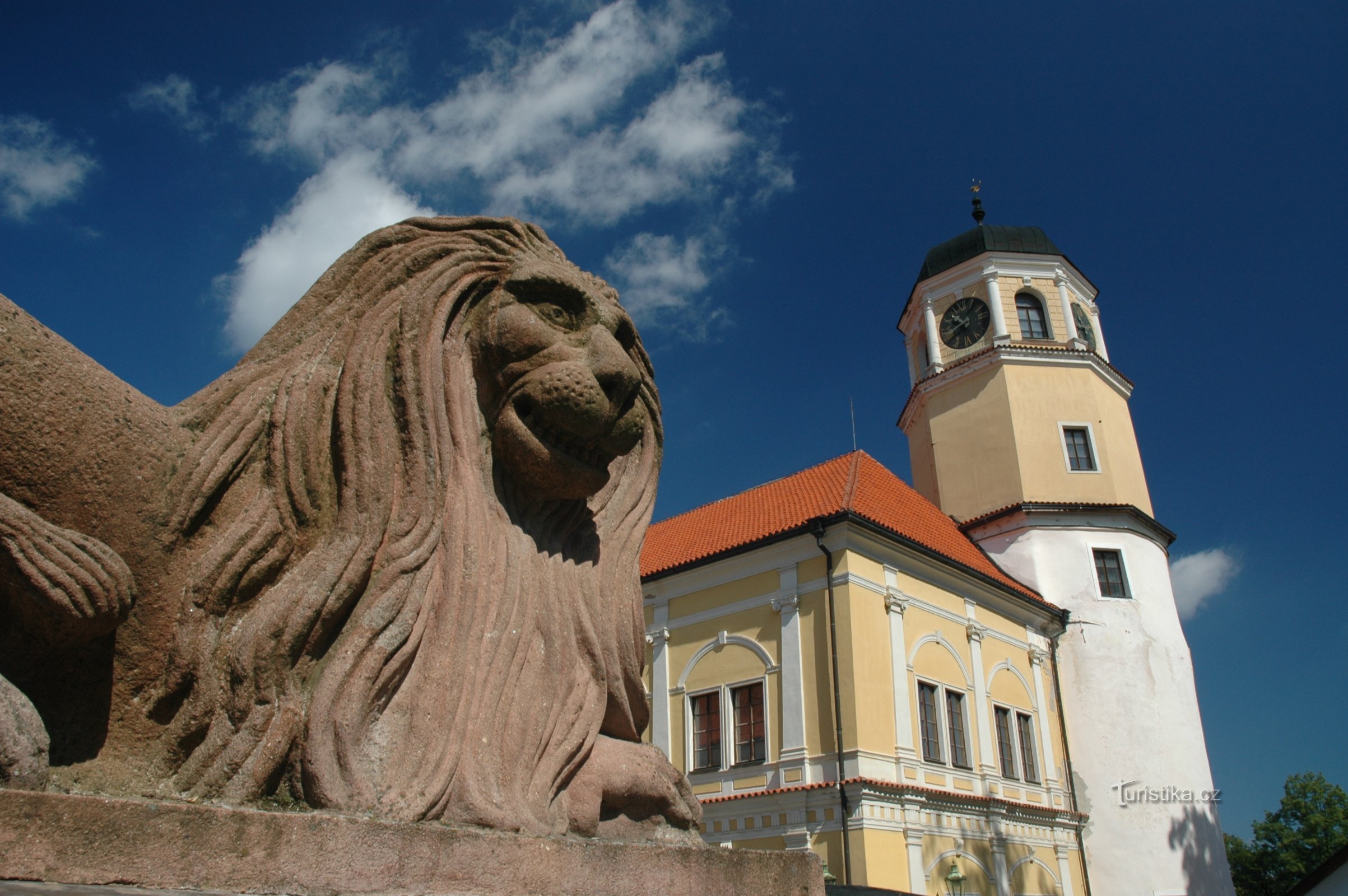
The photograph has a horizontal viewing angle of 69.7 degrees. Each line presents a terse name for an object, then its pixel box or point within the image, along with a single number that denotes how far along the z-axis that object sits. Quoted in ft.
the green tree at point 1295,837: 120.57
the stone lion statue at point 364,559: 6.68
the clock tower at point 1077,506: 68.69
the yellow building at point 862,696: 52.70
